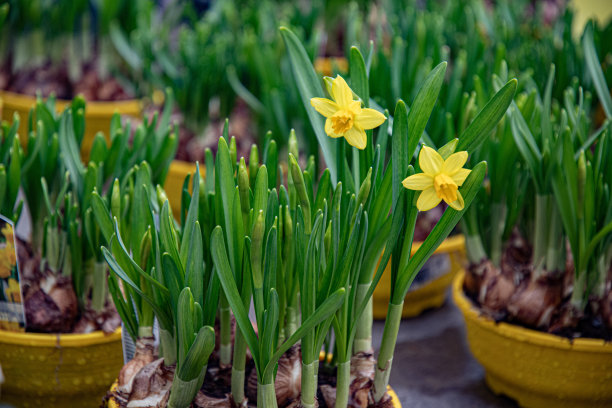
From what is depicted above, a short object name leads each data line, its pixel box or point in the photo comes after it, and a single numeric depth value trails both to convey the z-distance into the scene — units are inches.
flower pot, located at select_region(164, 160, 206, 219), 63.3
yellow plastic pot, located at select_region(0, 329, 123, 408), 39.6
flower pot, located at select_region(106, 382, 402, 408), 33.1
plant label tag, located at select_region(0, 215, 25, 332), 37.0
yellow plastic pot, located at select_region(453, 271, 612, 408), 41.1
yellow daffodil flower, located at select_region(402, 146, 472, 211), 28.4
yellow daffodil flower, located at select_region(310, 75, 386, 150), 30.1
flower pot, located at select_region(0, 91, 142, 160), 77.4
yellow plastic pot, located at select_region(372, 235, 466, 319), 54.3
